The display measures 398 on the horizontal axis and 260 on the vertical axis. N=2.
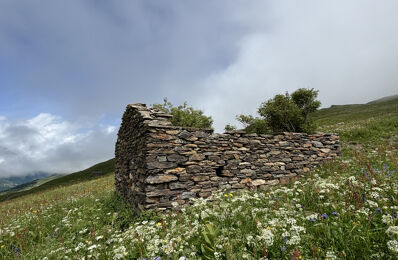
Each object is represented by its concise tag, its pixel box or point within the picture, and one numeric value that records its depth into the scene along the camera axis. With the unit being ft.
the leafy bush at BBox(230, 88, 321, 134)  42.75
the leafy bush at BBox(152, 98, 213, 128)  77.66
